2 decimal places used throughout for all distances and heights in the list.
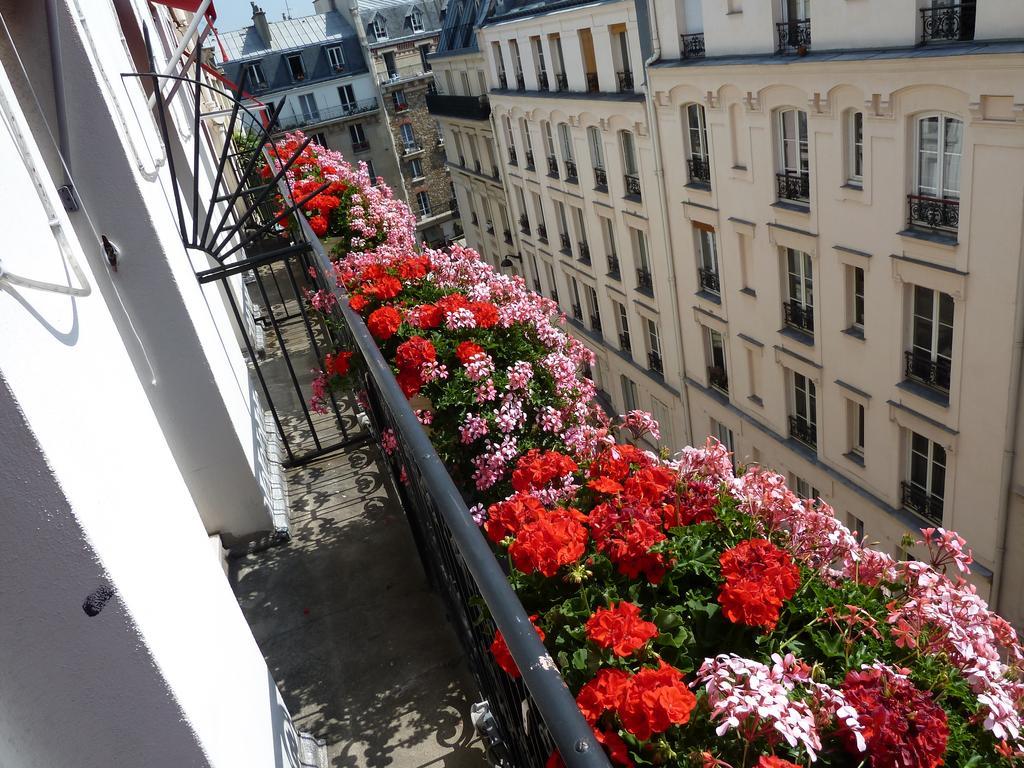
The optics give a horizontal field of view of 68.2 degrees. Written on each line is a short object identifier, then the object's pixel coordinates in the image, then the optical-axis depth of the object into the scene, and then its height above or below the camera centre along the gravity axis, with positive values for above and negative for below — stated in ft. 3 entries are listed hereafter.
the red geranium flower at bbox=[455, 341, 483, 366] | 13.70 -5.06
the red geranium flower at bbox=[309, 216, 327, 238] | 24.97 -4.53
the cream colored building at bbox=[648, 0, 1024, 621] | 29.91 -12.26
